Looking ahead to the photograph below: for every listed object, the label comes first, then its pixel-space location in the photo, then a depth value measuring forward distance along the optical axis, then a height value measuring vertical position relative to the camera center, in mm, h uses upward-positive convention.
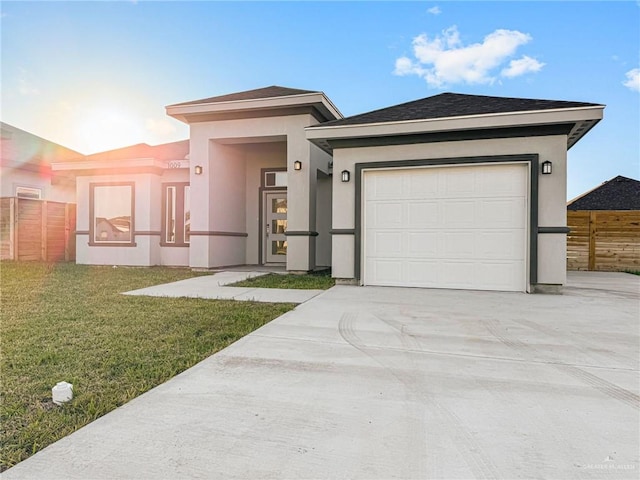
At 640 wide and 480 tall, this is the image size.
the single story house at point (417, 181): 6227 +1090
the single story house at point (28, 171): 13648 +2505
